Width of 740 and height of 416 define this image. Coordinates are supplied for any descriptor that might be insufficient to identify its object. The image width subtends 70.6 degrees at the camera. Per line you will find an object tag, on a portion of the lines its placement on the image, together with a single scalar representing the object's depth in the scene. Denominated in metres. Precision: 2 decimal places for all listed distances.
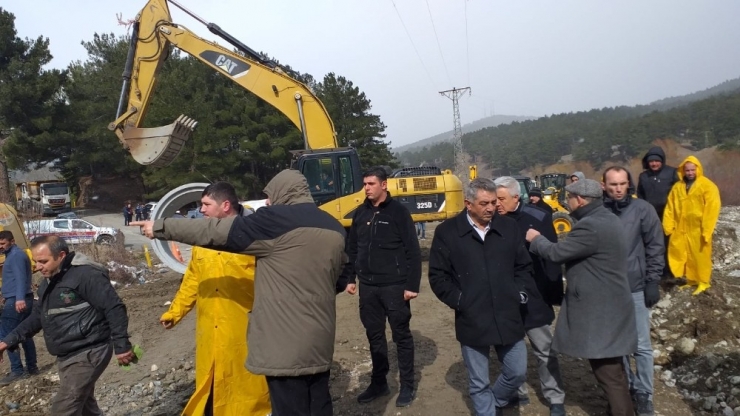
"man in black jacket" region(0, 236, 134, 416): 3.37
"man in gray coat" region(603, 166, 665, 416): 3.73
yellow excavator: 9.22
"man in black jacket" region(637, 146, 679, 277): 5.62
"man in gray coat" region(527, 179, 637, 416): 3.25
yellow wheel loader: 13.42
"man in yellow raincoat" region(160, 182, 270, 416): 3.37
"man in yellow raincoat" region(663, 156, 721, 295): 5.42
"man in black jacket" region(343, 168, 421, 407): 4.14
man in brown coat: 2.60
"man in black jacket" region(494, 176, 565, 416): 3.62
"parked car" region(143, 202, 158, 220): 29.26
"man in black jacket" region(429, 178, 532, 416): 3.27
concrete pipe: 8.75
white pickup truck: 17.75
